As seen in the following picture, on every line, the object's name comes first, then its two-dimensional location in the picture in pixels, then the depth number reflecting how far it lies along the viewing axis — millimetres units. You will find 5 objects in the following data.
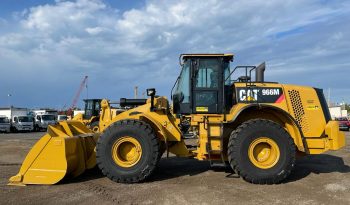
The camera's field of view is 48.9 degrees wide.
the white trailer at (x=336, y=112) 63381
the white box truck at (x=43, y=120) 39872
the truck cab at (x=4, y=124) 36844
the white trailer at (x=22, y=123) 37938
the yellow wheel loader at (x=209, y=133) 7988
